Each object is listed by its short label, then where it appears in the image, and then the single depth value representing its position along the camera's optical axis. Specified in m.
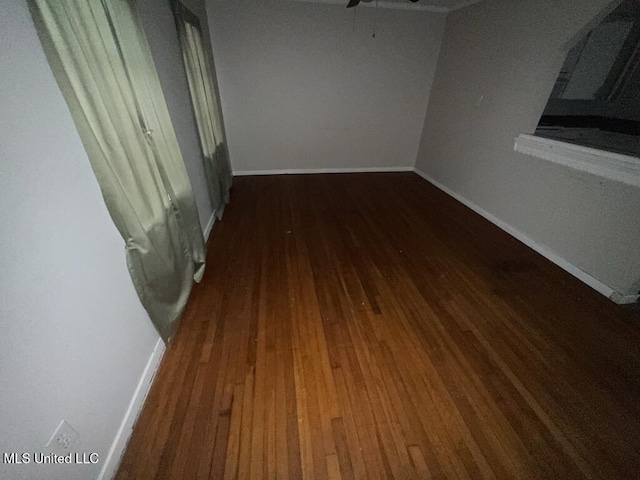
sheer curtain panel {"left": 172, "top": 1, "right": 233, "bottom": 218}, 2.06
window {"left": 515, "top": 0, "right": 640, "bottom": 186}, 1.88
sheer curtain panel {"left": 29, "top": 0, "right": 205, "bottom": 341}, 0.84
